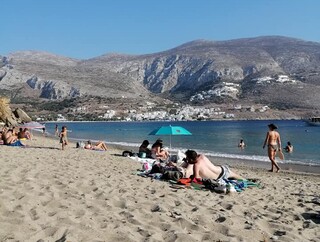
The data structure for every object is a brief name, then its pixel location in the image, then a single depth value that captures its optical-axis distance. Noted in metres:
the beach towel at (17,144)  20.20
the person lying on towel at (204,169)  9.17
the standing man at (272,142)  14.85
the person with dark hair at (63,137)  19.95
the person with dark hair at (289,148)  25.72
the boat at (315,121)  95.78
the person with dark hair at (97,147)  21.69
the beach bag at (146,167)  11.54
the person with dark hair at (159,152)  15.33
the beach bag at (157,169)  10.24
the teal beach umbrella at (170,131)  15.20
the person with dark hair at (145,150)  15.90
